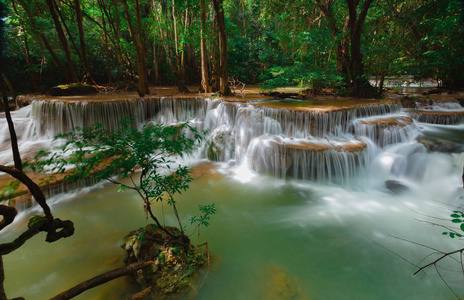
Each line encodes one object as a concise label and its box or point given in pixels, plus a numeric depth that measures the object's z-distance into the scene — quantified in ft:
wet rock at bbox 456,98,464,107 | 30.94
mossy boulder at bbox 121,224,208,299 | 9.66
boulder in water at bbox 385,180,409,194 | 18.67
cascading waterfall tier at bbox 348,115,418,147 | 23.00
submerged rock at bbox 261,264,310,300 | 10.04
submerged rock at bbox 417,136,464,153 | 20.72
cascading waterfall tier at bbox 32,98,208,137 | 27.12
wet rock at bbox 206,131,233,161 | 25.57
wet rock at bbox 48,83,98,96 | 33.01
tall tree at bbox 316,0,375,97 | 30.83
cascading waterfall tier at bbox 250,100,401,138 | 23.85
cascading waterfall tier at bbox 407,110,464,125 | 26.35
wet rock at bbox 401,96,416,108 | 31.24
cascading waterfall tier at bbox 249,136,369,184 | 20.36
